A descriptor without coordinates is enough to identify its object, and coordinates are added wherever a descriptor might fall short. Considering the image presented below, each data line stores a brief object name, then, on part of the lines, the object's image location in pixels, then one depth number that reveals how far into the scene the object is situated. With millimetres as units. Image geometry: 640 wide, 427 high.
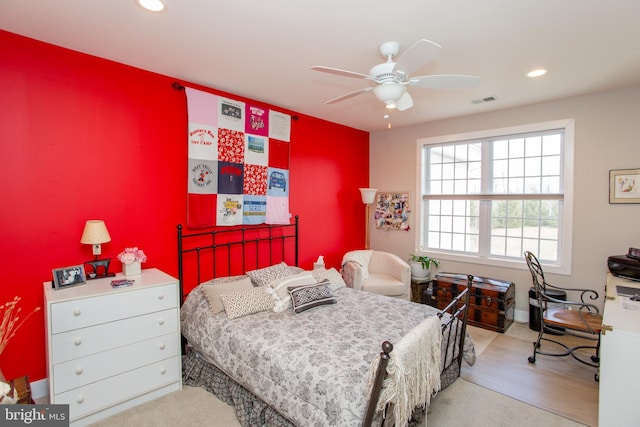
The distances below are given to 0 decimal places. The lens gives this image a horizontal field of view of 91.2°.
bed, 1676
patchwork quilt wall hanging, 3051
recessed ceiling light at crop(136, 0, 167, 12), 1795
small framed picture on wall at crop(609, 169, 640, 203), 3205
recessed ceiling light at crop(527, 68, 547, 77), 2762
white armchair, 3939
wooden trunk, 3646
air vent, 3496
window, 3748
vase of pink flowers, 2514
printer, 2934
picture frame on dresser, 2195
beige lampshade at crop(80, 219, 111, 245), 2342
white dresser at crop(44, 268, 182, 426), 2020
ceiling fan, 1823
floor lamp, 4703
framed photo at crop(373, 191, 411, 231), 4895
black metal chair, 2695
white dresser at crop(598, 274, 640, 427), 1776
